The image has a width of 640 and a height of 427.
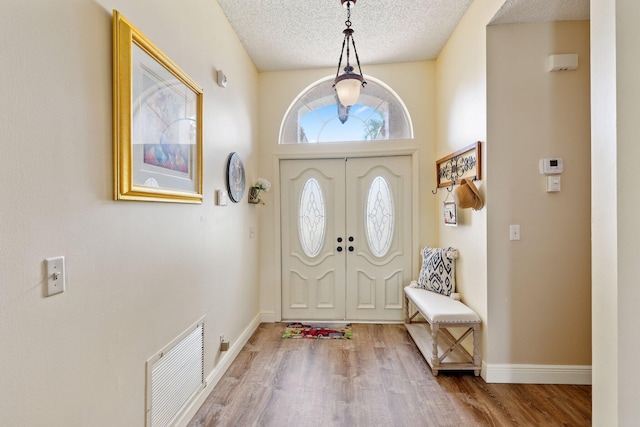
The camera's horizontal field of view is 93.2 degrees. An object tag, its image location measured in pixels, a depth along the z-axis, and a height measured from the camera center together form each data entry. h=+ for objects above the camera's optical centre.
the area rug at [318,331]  3.11 -1.27
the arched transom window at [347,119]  3.48 +1.11
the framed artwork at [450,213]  2.76 -0.01
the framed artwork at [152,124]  1.25 +0.44
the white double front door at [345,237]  3.48 -0.29
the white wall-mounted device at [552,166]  2.18 +0.33
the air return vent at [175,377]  1.50 -0.92
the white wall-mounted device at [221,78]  2.34 +1.05
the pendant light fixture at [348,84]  2.09 +0.90
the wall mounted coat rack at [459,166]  2.35 +0.42
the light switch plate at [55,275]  0.96 -0.20
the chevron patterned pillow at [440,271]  2.85 -0.57
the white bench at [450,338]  2.34 -0.95
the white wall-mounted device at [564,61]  2.14 +1.07
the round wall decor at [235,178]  2.54 +0.31
